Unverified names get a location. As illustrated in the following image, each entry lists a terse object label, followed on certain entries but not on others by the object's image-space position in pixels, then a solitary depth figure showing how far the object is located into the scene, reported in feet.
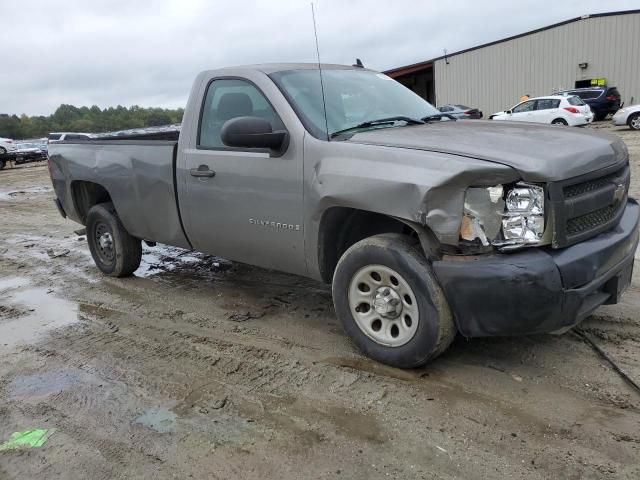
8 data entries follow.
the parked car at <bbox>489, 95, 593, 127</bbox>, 67.77
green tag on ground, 9.72
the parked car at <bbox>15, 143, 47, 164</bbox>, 89.35
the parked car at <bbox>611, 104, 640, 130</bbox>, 63.26
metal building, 96.17
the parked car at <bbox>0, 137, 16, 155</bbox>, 86.12
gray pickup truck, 9.61
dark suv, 82.99
